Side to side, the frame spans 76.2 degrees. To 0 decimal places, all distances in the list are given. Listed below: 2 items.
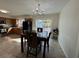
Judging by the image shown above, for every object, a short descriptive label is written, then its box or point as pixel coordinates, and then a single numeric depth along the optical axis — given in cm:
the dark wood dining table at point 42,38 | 200
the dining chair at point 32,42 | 190
